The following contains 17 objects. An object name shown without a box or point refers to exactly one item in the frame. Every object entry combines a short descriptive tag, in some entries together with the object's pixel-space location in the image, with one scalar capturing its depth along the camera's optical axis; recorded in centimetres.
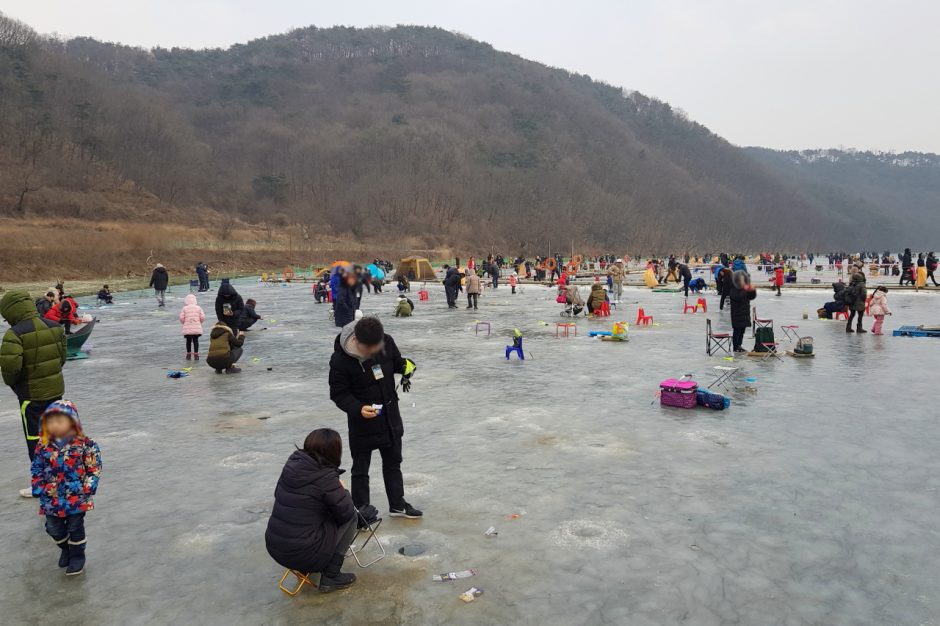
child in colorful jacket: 477
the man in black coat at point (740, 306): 1324
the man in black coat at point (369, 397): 524
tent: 4556
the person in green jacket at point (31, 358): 602
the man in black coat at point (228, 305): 1421
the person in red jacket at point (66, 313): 1407
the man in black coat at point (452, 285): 2573
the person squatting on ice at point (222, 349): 1266
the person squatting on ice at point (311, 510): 449
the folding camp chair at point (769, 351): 1373
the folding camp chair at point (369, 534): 512
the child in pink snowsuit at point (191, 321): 1453
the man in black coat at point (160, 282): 2689
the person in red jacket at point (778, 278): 3005
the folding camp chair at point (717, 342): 1373
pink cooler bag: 960
